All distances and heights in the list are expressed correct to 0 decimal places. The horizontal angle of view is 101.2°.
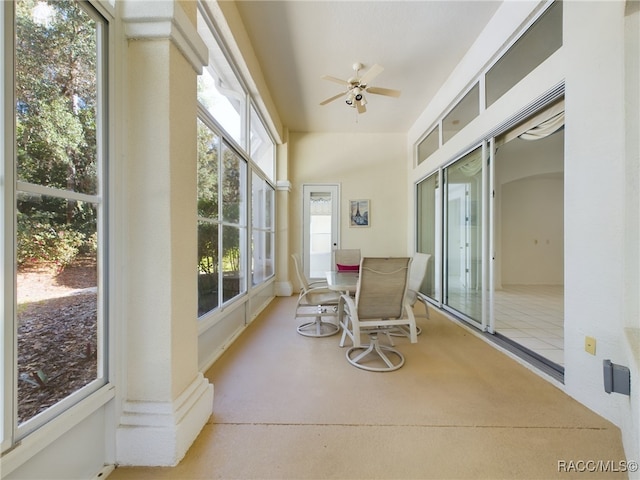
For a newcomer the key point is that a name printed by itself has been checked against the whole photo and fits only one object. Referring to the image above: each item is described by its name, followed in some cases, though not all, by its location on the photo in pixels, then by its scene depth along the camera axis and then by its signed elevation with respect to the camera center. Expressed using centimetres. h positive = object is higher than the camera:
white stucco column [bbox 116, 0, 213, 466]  123 +0
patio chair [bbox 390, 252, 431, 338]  300 -50
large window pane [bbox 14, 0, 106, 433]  93 +14
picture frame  564 +57
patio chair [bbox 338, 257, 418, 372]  205 -53
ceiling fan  312 +191
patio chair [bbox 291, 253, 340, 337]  295 -69
